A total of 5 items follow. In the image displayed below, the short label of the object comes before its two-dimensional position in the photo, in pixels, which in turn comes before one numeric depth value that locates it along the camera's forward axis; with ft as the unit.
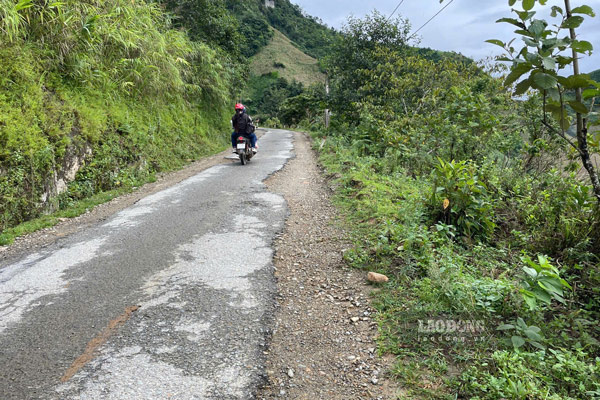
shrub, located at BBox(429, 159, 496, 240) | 12.61
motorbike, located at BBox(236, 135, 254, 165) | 32.35
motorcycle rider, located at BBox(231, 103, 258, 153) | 32.73
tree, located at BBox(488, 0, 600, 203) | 6.35
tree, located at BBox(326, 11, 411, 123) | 47.60
